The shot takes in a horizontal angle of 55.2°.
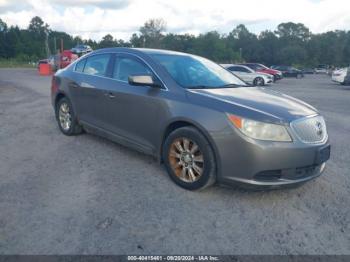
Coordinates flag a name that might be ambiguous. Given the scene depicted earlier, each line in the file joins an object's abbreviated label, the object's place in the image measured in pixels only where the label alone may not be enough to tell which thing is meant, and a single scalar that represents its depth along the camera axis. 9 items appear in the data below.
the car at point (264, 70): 29.75
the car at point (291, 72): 45.34
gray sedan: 3.41
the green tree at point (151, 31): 84.94
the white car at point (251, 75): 22.84
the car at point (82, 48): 42.24
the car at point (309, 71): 68.69
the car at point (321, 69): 70.88
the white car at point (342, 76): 22.01
